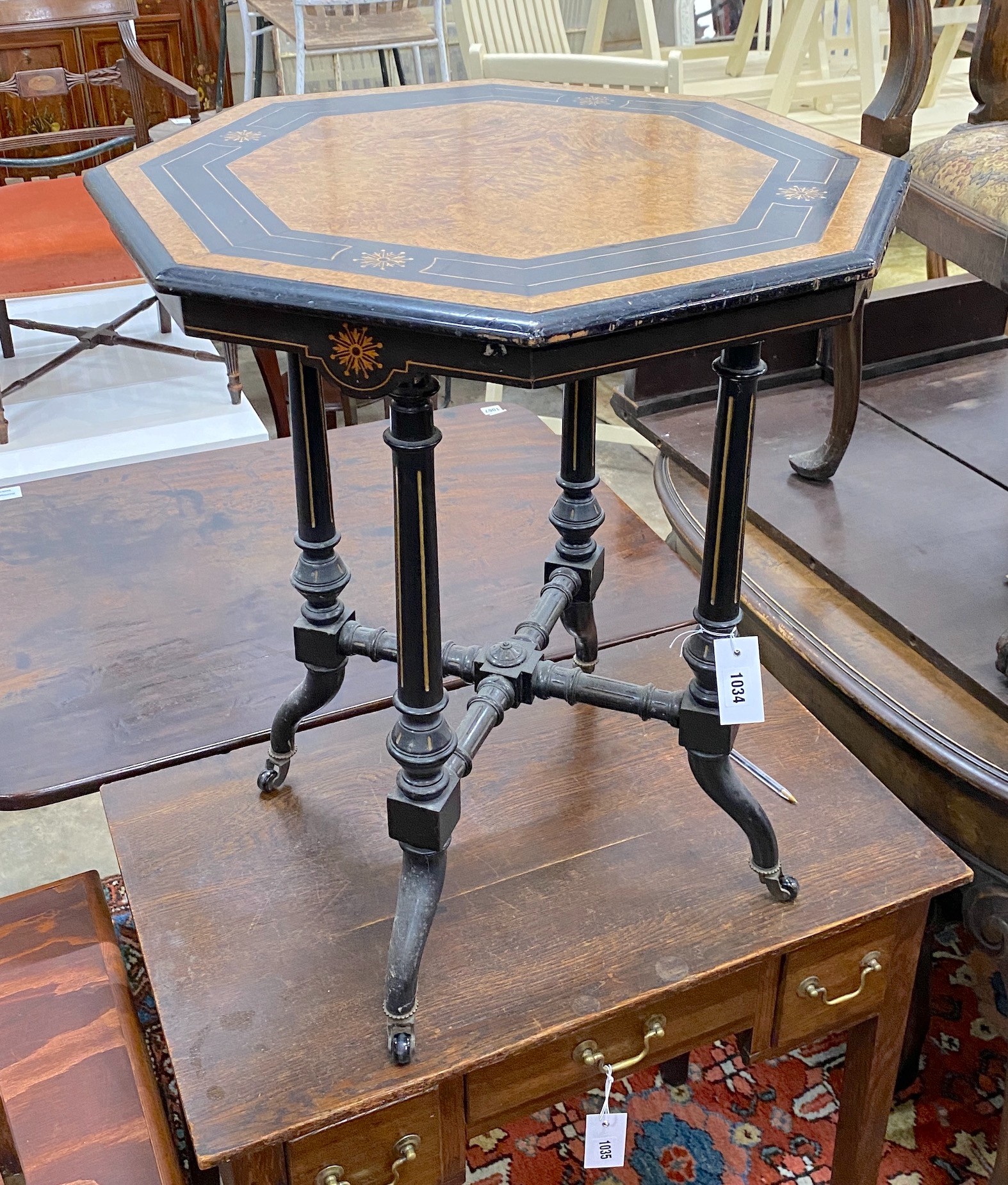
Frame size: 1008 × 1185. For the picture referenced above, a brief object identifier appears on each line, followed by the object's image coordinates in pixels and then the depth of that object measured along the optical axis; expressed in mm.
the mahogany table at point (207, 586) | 1495
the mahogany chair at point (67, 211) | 2887
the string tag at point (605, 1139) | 1215
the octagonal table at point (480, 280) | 887
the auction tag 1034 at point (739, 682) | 1158
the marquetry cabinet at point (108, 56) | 4523
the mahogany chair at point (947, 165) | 1649
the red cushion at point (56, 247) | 2850
